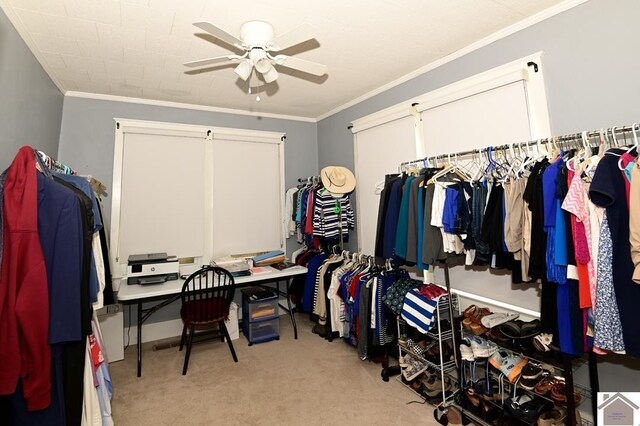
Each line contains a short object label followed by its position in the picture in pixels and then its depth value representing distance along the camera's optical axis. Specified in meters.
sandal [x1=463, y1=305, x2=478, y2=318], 2.20
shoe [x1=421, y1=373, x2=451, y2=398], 2.26
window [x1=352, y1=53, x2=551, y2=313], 2.12
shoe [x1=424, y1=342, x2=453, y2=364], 2.26
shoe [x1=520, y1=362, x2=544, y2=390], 1.75
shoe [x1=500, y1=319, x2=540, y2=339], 1.80
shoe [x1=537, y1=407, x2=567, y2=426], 1.67
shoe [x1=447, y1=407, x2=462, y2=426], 2.01
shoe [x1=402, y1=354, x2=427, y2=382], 2.43
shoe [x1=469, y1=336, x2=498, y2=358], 2.01
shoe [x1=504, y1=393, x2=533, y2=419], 1.77
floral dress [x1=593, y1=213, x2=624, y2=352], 1.35
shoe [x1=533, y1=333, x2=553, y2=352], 1.70
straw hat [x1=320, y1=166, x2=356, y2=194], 3.53
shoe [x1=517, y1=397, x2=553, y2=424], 1.72
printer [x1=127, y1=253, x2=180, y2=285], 2.97
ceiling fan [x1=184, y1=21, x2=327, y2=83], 1.75
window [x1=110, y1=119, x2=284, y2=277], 3.40
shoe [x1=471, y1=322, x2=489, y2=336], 2.00
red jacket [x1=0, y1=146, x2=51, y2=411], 1.34
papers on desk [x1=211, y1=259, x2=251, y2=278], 3.22
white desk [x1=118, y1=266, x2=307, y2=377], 2.69
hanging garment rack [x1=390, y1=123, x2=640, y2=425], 1.54
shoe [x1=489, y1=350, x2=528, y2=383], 1.81
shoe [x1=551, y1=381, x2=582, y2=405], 1.65
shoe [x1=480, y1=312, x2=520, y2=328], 2.01
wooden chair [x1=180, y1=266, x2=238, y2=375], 2.77
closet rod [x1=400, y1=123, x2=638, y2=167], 1.51
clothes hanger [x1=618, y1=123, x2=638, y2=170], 1.40
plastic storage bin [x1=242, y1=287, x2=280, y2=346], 3.30
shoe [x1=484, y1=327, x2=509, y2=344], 1.86
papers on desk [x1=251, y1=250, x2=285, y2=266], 3.66
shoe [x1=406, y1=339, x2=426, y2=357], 2.39
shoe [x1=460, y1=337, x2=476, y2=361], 2.03
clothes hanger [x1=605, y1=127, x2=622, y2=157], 1.42
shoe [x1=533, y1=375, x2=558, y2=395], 1.71
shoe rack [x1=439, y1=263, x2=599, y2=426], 1.55
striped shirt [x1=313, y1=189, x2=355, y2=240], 3.57
